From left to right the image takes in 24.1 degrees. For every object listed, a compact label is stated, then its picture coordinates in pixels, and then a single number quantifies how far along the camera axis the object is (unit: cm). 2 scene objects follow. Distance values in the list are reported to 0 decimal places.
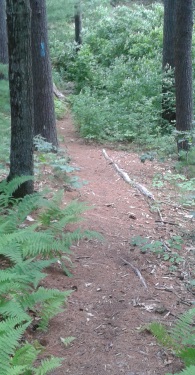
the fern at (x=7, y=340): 269
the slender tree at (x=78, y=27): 2162
